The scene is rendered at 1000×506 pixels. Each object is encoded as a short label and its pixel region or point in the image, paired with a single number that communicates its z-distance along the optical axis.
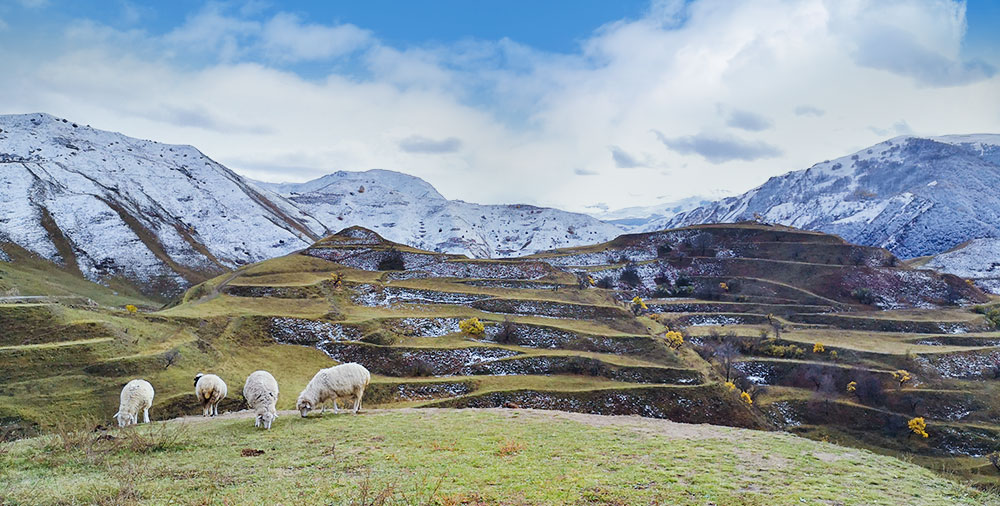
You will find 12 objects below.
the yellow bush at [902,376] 55.56
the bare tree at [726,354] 59.34
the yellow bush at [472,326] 54.03
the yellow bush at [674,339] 58.13
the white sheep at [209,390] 24.17
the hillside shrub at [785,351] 63.22
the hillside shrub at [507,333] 54.31
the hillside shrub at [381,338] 48.31
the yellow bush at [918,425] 49.14
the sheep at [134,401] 20.69
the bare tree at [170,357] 33.69
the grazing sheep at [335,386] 22.00
